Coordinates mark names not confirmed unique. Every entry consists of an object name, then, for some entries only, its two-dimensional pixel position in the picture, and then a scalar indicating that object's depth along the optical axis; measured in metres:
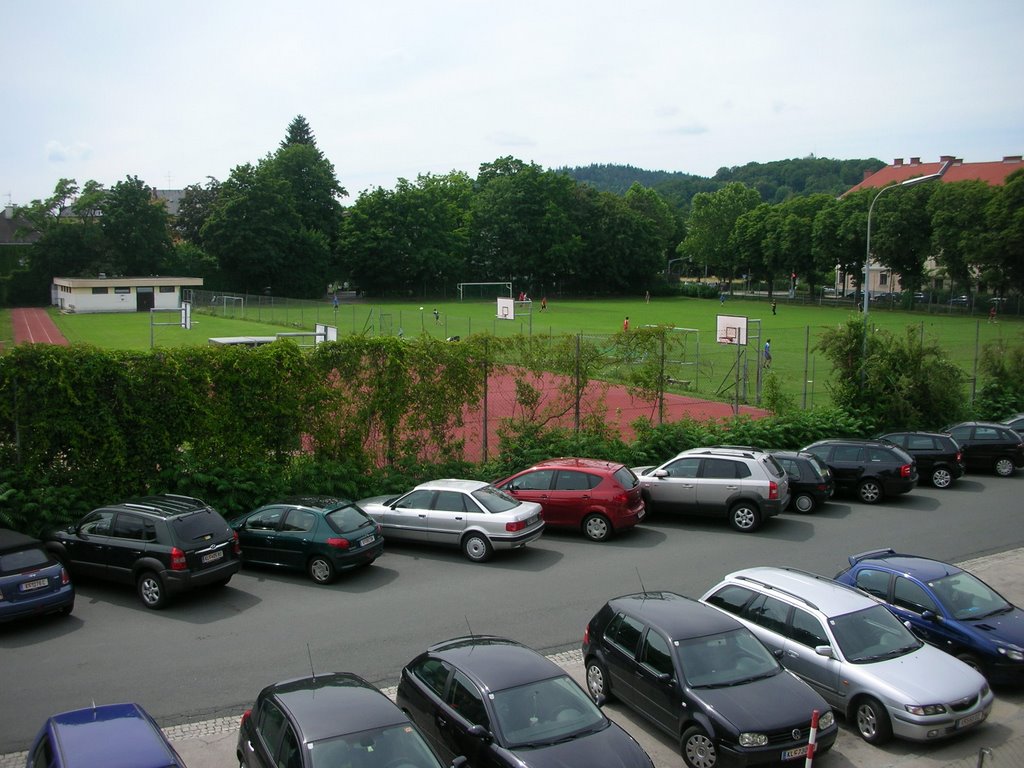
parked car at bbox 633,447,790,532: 17.80
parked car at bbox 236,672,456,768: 6.69
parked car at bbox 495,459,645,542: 17.03
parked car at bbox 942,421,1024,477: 23.72
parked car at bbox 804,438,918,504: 20.41
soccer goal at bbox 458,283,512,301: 97.81
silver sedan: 15.56
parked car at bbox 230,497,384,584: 14.30
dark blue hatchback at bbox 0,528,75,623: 11.88
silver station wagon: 9.12
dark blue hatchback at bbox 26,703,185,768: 6.56
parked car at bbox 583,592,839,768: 8.20
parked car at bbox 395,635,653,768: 7.33
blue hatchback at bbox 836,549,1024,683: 10.56
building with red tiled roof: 102.75
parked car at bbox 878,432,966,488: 22.20
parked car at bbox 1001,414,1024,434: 25.80
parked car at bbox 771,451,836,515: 19.42
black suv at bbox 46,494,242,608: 13.02
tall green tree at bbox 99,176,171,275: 96.50
